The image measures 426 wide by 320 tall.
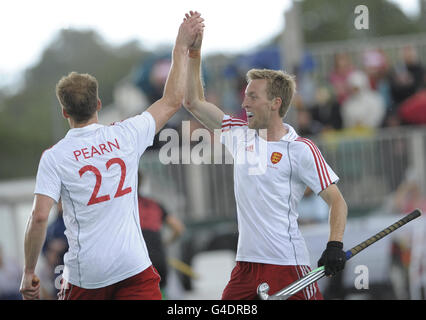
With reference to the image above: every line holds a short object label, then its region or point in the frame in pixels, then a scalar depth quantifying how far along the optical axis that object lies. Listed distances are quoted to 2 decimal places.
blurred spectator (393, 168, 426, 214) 17.69
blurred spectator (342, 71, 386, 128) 19.16
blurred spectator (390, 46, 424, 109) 19.59
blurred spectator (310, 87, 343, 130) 19.50
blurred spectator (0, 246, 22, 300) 18.47
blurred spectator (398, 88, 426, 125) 19.22
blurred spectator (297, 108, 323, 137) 19.09
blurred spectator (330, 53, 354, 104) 20.17
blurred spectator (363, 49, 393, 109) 19.70
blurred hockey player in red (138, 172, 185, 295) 13.70
